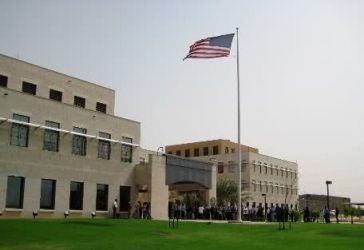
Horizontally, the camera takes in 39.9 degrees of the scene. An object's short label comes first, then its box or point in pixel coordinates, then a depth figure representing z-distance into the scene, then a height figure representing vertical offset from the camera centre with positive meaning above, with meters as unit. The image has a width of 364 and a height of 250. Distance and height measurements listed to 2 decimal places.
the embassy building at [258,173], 87.69 +6.10
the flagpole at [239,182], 38.47 +1.76
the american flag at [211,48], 36.16 +11.33
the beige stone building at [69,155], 37.75 +3.98
